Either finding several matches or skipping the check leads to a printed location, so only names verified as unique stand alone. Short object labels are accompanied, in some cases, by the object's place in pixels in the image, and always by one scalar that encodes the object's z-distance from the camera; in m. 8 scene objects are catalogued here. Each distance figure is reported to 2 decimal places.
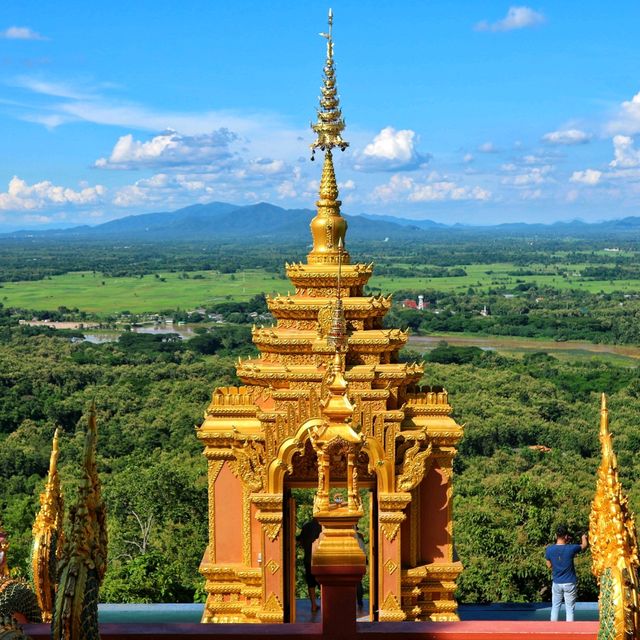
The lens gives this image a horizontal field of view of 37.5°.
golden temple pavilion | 13.70
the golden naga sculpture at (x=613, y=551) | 6.75
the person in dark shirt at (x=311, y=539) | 14.08
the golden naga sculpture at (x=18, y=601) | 8.22
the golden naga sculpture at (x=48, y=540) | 12.13
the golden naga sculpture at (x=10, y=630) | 7.15
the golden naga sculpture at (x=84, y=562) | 6.75
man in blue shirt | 12.14
